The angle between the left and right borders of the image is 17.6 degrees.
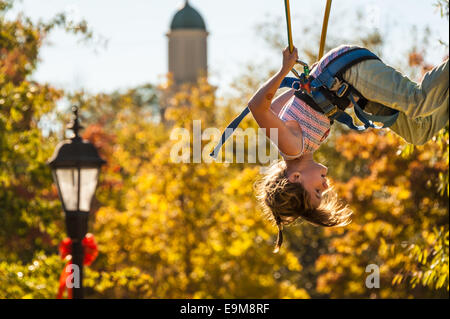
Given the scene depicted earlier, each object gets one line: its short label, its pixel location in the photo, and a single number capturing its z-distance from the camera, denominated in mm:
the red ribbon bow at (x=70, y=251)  14775
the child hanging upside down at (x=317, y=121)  7904
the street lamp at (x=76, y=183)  14503
